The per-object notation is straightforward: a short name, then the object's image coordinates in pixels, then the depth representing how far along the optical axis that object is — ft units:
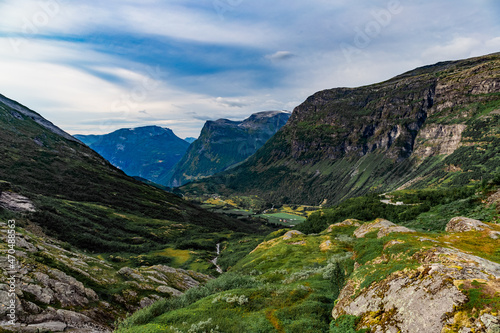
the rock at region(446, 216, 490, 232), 114.60
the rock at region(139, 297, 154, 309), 122.44
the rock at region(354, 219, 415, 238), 179.47
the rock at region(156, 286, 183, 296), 145.79
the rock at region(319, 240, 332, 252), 189.19
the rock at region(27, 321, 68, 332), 71.36
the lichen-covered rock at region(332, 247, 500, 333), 47.88
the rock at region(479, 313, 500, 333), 40.29
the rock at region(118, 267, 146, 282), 150.00
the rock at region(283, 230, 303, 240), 276.98
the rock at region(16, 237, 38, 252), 125.18
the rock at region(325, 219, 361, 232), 287.32
